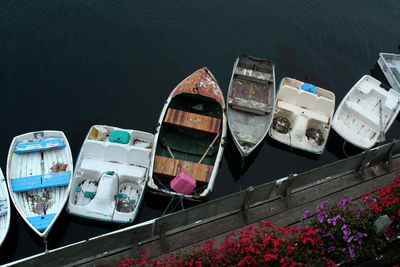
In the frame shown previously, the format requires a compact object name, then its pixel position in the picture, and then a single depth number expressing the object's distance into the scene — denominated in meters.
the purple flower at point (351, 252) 7.98
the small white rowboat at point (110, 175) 14.34
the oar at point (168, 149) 16.84
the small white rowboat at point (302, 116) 18.38
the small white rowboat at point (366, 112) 18.75
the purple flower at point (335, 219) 8.34
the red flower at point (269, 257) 7.58
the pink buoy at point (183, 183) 14.38
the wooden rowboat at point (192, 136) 15.45
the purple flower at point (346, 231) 8.09
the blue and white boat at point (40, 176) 13.99
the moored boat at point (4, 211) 13.27
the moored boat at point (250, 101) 17.77
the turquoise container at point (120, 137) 16.53
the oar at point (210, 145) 16.76
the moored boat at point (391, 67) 23.07
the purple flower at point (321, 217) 8.59
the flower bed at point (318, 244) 7.96
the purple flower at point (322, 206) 8.99
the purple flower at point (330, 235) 8.29
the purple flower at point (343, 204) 8.80
